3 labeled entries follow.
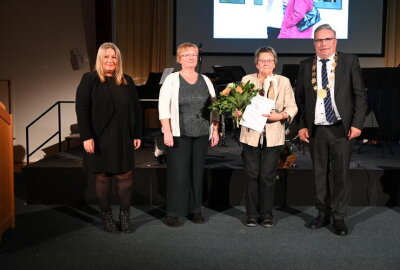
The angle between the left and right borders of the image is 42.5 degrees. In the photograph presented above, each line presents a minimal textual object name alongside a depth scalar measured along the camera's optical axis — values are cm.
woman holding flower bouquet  396
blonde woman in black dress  378
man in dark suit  380
